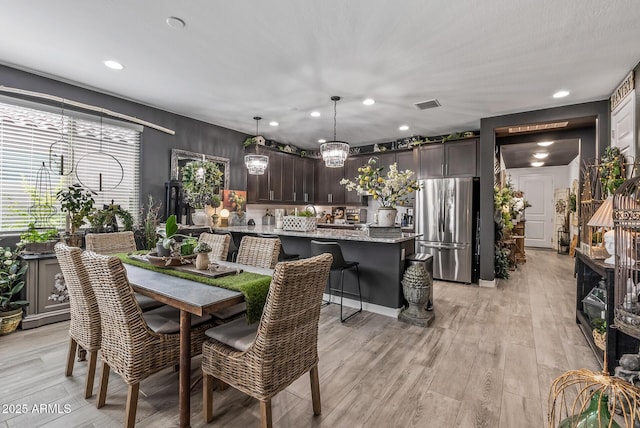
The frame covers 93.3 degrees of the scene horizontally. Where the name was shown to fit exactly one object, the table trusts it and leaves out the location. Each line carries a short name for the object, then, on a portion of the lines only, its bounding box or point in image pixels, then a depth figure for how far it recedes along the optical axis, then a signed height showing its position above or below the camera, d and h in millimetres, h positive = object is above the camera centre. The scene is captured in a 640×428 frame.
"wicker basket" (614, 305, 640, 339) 1192 -436
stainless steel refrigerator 5055 -185
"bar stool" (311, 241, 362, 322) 3287 -417
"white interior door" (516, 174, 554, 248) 9383 +177
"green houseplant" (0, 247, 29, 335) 2908 -745
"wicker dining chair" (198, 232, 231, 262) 2922 -318
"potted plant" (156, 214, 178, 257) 2257 -211
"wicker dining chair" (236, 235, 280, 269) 2682 -348
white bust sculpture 2407 -244
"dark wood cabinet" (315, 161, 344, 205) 7148 +693
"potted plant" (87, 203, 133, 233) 3586 -65
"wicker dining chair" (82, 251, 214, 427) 1589 -683
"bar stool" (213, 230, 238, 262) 4289 -526
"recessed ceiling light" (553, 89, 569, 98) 3689 +1498
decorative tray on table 2246 -352
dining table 1570 -466
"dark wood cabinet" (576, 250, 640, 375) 2131 -843
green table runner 1727 -426
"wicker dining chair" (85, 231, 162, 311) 2939 -295
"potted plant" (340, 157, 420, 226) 3430 +302
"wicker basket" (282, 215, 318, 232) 4223 -130
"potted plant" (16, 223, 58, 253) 3141 -296
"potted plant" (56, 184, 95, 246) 3355 +63
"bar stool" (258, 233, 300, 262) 3996 -568
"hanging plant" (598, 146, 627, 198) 3064 +470
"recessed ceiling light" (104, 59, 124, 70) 3059 +1536
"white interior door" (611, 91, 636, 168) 3076 +974
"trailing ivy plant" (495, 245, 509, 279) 5352 -918
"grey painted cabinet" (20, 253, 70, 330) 3086 -808
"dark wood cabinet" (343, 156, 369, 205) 6914 +935
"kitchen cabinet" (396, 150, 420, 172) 6109 +1128
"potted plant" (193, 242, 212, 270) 2133 -303
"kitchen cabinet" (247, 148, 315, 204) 5945 +702
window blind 3229 +674
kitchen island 3543 -603
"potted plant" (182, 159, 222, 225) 4602 +466
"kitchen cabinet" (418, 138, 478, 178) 5293 +1005
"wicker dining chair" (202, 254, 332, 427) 1464 -695
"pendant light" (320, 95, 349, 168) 3989 +833
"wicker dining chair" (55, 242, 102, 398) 1896 -584
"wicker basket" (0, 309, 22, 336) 2891 -1039
